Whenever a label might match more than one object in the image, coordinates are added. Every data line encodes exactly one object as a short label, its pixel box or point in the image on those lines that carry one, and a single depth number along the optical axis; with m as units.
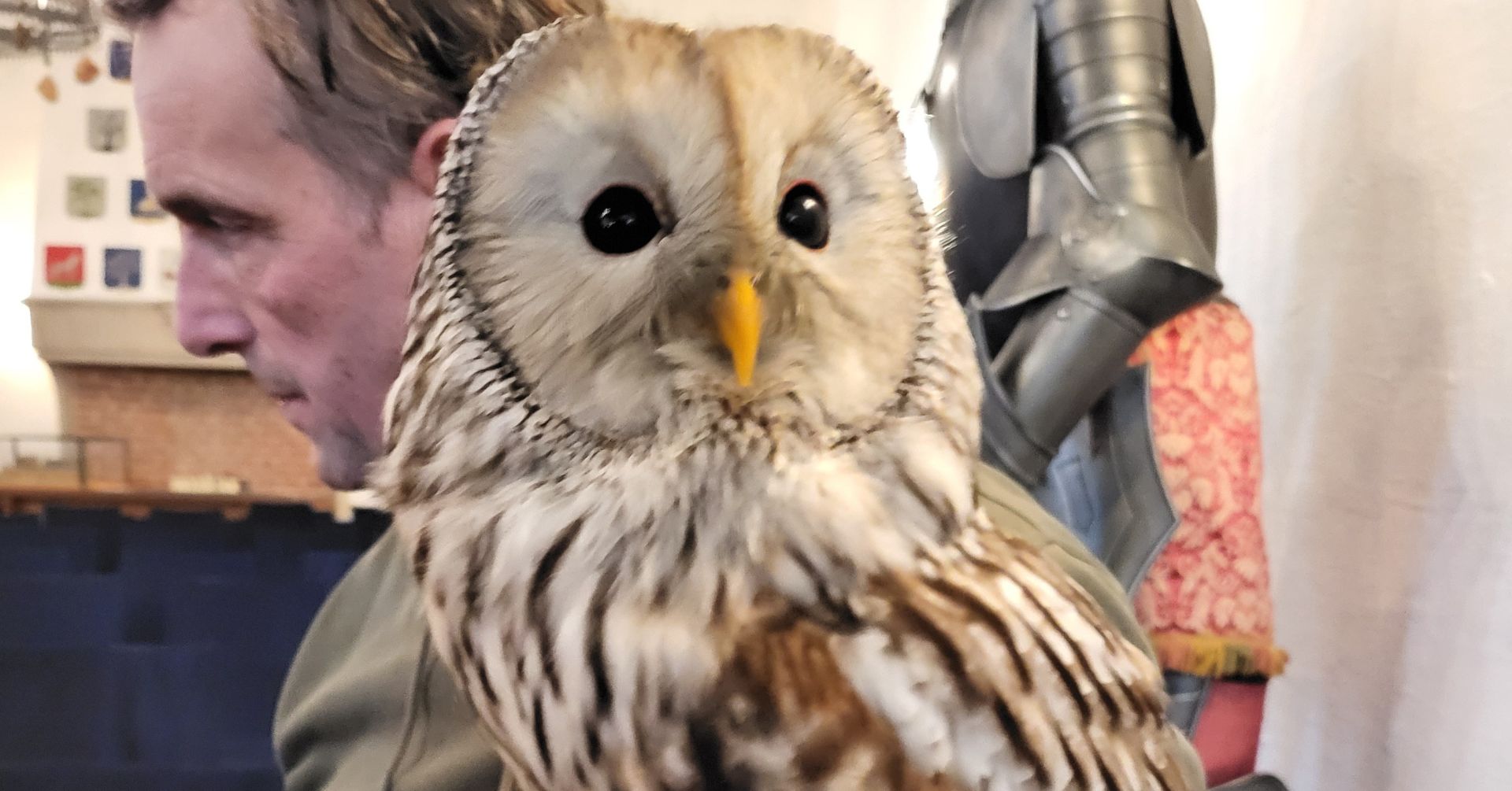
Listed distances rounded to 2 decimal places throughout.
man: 0.58
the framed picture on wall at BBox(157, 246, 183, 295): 2.32
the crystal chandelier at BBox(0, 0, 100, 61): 2.30
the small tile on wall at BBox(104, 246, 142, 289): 2.32
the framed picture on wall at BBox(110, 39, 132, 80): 2.33
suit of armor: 0.79
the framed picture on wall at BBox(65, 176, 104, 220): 2.35
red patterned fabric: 0.81
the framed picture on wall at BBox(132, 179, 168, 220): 2.34
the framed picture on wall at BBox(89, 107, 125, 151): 2.35
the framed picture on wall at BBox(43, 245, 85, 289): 2.33
